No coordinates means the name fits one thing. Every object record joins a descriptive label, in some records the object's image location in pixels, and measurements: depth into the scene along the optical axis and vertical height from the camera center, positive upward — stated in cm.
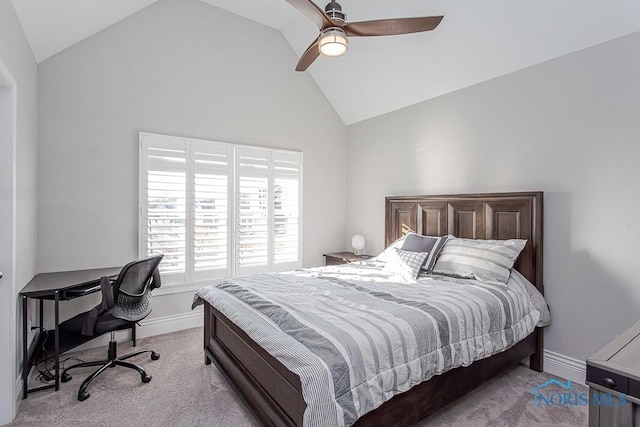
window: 356 +4
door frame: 210 -49
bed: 176 -92
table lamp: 463 -44
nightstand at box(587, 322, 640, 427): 109 -60
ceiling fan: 227 +137
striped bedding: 151 -67
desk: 242 -64
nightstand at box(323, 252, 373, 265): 440 -63
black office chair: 253 -80
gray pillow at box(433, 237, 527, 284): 272 -40
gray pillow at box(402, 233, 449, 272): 313 -33
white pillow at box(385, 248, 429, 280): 298 -48
